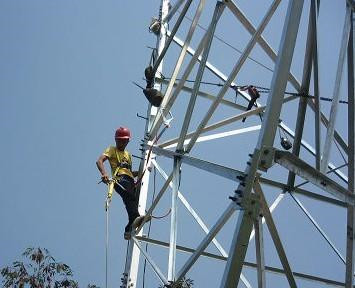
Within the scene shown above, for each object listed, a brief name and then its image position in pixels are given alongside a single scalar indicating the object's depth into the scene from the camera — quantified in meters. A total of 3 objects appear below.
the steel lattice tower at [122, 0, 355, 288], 5.93
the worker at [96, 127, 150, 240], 10.34
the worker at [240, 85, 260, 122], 11.27
